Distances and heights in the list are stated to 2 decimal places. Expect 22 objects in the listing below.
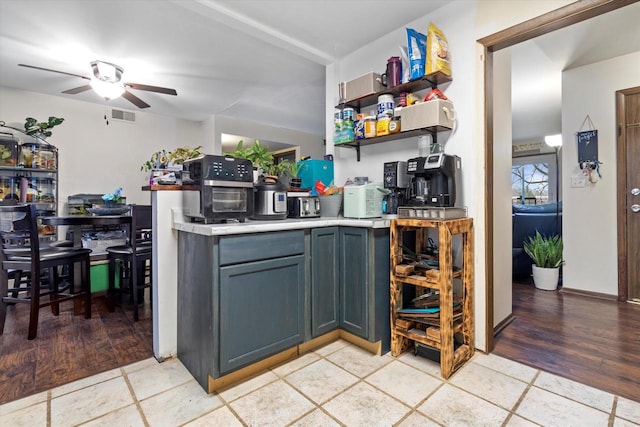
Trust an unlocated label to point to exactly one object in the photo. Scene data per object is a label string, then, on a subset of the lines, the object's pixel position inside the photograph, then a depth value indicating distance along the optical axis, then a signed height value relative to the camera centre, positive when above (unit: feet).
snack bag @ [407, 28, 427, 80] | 7.08 +3.59
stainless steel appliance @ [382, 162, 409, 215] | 7.28 +0.72
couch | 13.23 -0.64
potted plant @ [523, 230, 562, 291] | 11.47 -1.80
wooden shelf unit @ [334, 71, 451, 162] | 7.16 +3.01
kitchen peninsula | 5.42 -1.51
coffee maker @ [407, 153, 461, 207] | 6.36 +0.72
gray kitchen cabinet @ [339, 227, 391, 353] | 6.64 -1.47
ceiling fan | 10.39 +4.46
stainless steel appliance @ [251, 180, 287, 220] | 6.78 +0.27
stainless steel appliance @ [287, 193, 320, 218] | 7.41 +0.18
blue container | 9.27 +1.24
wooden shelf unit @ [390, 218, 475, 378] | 5.98 -1.54
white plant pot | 11.45 -2.39
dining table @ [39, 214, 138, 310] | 8.86 -0.17
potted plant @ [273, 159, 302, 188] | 8.39 +1.13
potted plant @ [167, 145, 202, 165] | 7.30 +1.38
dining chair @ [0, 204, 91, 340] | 7.63 -1.18
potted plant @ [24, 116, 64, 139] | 12.60 +3.60
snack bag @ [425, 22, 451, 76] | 6.82 +3.47
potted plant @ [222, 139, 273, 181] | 7.75 +1.44
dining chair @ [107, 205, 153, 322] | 8.73 -1.28
